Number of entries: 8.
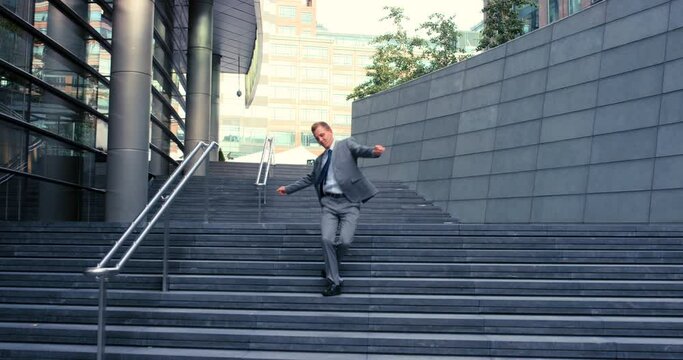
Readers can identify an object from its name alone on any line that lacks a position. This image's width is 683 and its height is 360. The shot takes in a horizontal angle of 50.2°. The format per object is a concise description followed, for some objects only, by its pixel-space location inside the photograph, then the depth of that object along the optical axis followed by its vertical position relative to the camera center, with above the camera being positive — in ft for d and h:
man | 23.02 -1.20
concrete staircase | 20.40 -4.52
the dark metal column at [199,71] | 75.97 +7.40
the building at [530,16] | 127.24 +26.31
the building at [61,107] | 38.78 +1.47
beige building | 292.81 +22.43
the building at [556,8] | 109.09 +25.22
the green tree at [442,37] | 104.68 +17.49
